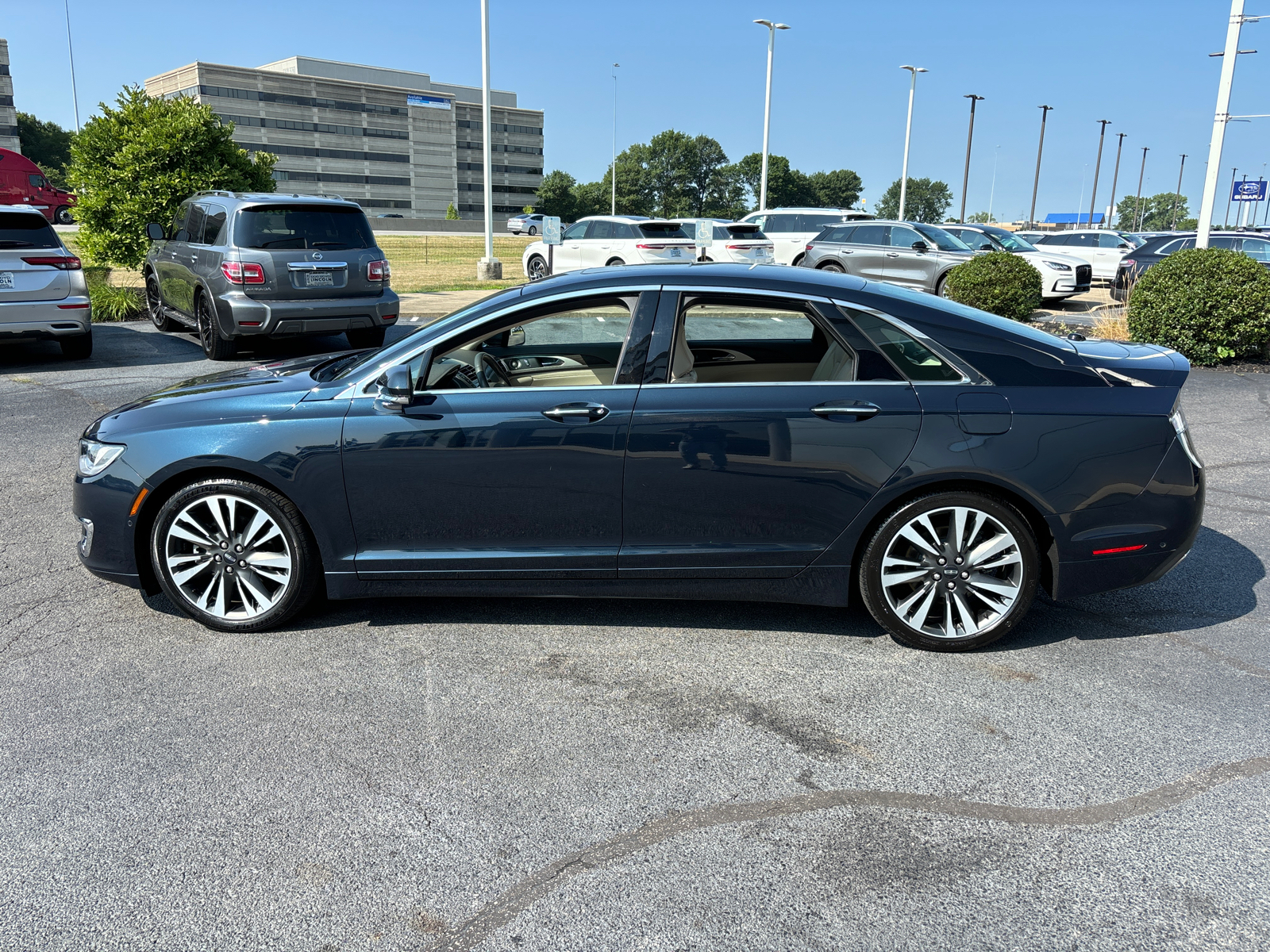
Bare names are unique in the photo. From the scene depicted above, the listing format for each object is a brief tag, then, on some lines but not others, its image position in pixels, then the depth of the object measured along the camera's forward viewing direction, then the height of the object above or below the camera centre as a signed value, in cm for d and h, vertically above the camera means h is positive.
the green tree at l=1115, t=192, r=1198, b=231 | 17075 +1444
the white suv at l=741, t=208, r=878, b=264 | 2391 +146
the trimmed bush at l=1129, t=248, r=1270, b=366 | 1205 -18
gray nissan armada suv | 1066 -3
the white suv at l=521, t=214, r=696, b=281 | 2022 +71
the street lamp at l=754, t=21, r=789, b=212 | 3762 +901
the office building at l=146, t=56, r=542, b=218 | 10681 +1664
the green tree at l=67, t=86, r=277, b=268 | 1584 +154
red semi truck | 3189 +249
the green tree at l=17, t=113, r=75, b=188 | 10425 +1296
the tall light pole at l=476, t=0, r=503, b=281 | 2325 +154
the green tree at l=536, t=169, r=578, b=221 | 12896 +1003
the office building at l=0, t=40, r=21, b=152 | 8231 +1258
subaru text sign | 3653 +383
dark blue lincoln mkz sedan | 391 -80
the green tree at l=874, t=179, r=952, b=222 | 17612 +1525
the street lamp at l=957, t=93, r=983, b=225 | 6206 +937
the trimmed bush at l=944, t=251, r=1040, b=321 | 1491 +1
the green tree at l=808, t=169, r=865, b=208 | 15050 +1471
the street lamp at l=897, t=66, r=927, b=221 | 4816 +791
